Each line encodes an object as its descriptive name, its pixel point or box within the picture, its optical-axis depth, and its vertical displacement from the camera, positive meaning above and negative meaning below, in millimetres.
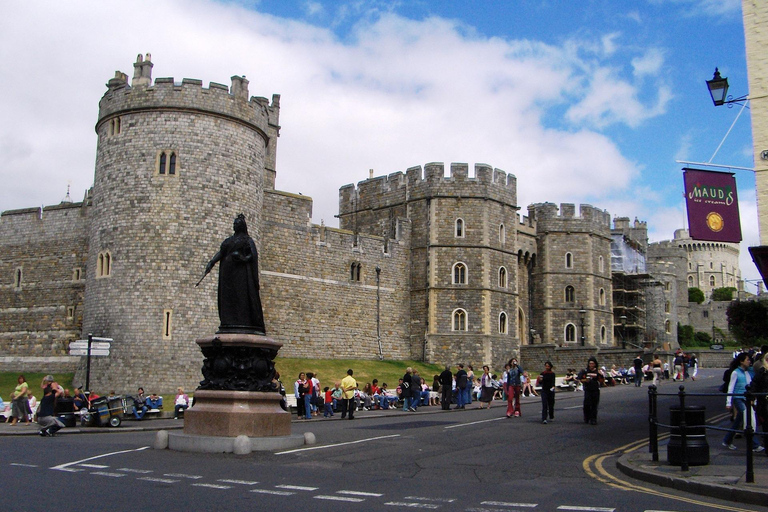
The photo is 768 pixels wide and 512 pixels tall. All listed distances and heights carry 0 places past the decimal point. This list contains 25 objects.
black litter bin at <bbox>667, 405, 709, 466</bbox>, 10375 -1039
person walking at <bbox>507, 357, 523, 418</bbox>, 19547 -556
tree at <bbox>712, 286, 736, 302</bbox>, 96875 +8886
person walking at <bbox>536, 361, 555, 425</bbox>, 17645 -682
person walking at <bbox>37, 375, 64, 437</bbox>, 16547 -1095
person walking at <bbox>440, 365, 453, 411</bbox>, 24203 -816
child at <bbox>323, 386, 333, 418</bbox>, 22891 -1221
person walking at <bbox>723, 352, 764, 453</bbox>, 12484 -558
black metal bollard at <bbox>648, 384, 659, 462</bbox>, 11031 -884
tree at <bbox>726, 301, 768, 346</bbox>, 20453 +1207
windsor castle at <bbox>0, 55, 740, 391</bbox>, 28469 +4878
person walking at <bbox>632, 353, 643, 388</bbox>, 32344 -281
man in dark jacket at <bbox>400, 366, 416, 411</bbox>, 24438 -770
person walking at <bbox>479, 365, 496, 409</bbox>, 24203 -810
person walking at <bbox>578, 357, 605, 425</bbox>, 17188 -721
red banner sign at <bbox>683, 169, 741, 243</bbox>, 15383 +3176
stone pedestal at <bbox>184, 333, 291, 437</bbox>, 12812 -509
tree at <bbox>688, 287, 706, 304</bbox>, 96812 +8502
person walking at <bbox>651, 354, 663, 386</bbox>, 31125 -191
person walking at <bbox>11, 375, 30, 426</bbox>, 20453 -1131
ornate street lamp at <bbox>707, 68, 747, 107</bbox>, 16359 +5796
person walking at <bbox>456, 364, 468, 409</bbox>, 24812 -663
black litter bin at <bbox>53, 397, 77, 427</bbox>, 19359 -1198
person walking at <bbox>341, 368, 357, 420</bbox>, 21547 -848
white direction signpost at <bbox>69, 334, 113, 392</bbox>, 22953 +429
